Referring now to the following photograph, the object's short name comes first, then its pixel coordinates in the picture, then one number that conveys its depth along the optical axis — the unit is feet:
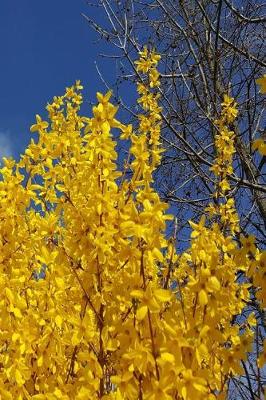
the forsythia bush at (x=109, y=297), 2.34
